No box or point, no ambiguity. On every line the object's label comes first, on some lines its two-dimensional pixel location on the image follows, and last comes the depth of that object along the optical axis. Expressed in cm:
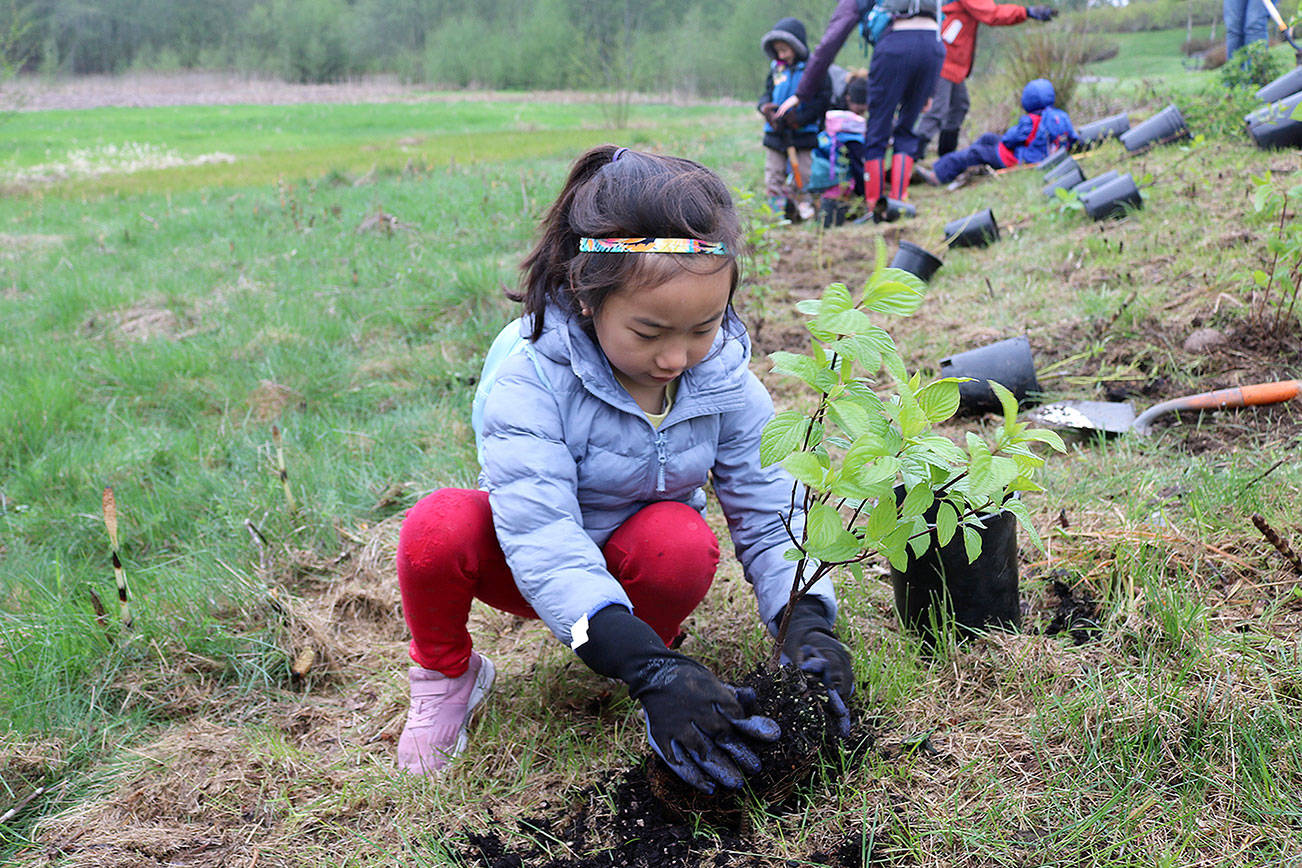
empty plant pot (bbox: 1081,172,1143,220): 491
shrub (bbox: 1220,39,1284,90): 675
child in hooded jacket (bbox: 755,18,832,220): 725
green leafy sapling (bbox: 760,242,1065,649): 115
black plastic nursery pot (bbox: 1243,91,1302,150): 489
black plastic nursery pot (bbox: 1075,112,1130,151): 742
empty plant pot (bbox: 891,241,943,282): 458
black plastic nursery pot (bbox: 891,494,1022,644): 179
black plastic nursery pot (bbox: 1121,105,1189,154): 637
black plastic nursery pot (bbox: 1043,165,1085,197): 583
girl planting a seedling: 148
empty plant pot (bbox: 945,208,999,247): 532
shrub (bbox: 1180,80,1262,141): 593
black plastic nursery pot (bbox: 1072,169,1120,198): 524
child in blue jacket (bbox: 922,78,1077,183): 769
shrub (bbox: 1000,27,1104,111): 954
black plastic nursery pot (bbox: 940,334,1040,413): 309
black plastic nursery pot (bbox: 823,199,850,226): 680
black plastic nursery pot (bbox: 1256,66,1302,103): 581
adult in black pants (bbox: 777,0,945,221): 657
